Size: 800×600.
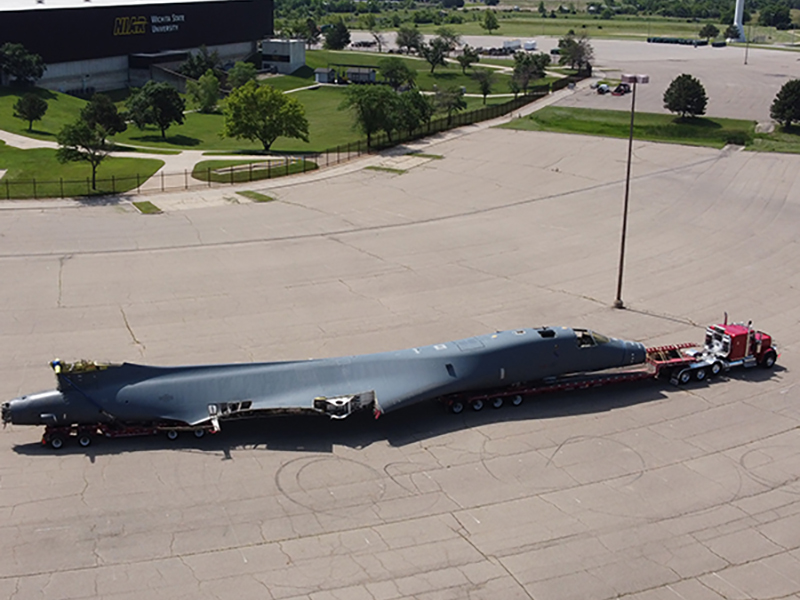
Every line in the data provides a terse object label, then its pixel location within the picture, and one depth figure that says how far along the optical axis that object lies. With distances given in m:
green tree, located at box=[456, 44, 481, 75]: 166.88
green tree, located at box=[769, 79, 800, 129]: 105.66
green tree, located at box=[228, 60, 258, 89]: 139.25
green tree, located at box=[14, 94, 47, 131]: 98.75
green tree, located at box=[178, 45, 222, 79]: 142.75
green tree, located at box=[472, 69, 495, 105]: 128.12
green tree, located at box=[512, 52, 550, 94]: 134.50
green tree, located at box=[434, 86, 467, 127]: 103.62
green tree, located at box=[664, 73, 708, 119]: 113.31
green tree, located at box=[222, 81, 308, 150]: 88.56
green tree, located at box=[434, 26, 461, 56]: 184.95
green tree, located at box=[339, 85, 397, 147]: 89.38
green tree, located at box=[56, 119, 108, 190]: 70.88
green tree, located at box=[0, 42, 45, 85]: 117.00
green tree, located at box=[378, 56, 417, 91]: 149.50
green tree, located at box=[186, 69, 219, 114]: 123.62
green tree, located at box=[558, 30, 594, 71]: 165.00
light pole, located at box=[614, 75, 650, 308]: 44.03
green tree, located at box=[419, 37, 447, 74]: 168.25
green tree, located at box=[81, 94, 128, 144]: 94.94
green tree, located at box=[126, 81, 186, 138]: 103.12
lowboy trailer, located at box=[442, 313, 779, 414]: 37.12
